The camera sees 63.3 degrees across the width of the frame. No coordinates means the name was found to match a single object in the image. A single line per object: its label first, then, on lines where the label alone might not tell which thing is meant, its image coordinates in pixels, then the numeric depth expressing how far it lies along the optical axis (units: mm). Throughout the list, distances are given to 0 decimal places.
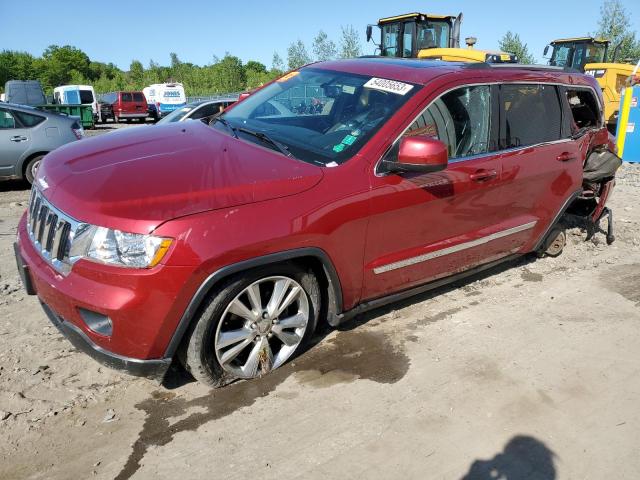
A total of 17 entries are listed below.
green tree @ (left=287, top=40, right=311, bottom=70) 40750
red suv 2467
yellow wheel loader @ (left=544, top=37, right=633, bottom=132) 15164
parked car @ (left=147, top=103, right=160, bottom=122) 29175
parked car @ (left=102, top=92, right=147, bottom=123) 27188
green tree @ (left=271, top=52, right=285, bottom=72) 43075
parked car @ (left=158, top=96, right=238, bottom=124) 9734
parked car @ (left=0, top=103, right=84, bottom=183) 8188
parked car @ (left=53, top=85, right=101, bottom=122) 28125
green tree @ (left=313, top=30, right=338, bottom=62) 37812
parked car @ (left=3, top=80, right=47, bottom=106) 23984
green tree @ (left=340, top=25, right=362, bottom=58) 35884
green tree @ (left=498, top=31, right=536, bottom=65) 31530
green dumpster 19719
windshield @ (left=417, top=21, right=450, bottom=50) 13891
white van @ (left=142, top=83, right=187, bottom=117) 29703
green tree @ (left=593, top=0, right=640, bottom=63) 30328
